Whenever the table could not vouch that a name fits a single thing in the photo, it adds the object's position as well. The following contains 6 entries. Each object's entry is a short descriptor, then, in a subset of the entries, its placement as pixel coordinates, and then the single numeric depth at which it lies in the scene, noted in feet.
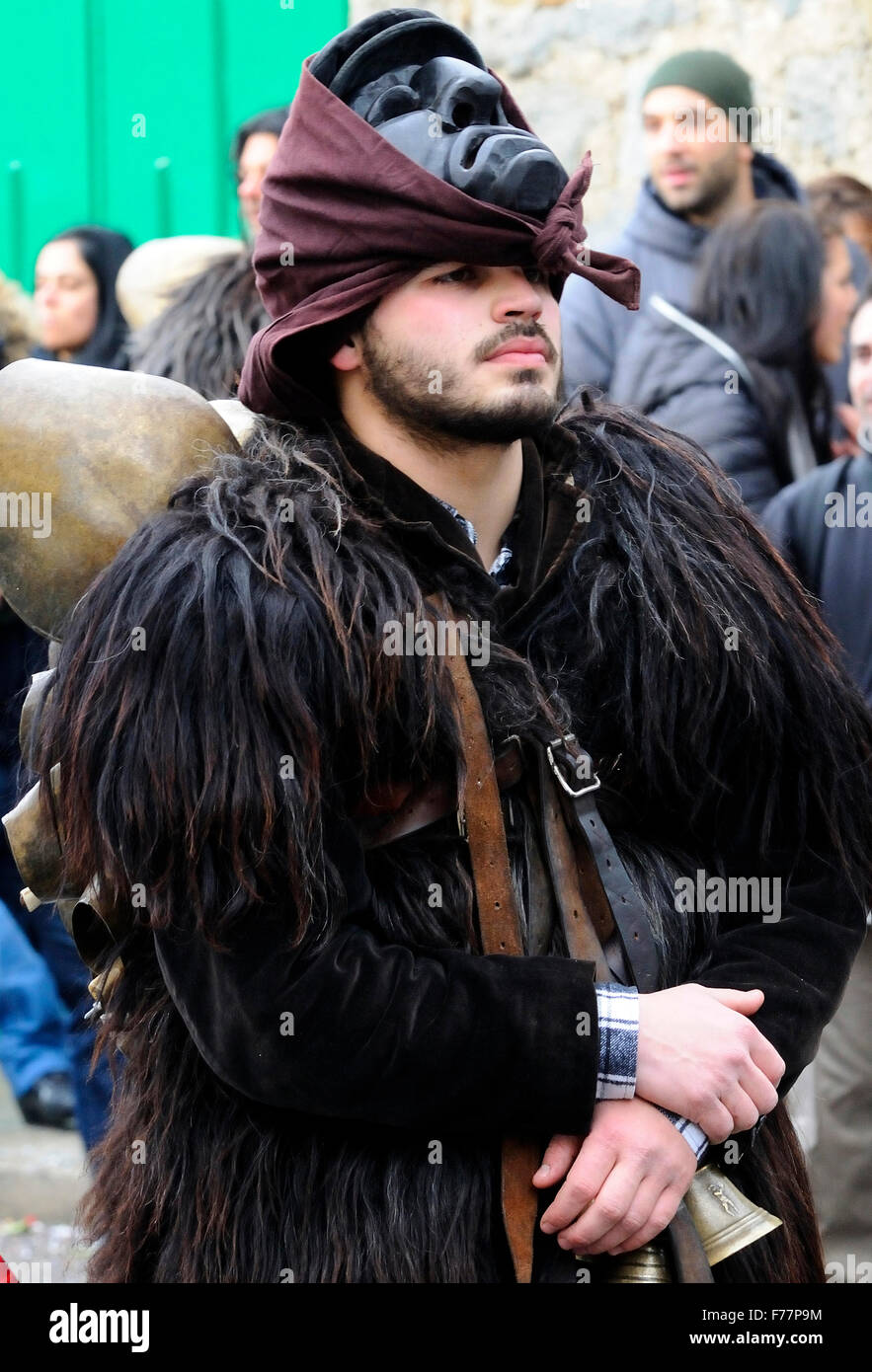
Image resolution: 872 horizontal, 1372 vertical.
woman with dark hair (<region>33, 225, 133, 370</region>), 29.22
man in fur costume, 11.76
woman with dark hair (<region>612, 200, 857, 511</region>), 23.45
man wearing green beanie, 24.61
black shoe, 28.43
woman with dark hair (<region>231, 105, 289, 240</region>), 27.02
